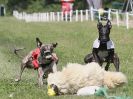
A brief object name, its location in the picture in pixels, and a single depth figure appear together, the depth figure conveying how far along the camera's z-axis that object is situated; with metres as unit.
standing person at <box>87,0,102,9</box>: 50.78
